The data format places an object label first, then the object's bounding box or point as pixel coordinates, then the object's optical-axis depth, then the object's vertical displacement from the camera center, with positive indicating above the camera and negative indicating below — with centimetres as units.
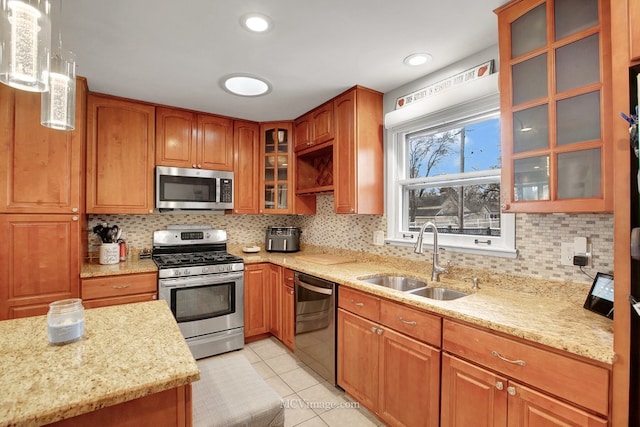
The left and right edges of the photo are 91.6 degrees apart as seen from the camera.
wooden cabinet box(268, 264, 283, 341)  304 -84
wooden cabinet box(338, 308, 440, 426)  164 -93
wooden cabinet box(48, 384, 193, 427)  86 -57
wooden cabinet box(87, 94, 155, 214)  269 +54
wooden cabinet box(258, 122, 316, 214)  353 +49
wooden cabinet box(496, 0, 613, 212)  131 +51
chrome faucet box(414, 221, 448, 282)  210 -33
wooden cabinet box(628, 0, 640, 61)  103 +62
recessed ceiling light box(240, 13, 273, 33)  165 +106
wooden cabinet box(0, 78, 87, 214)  214 +40
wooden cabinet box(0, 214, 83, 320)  216 -33
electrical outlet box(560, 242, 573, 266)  163 -20
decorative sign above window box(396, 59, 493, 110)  198 +93
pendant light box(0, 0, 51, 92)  89 +51
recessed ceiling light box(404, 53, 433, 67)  207 +107
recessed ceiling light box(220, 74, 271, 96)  241 +107
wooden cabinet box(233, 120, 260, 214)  344 +55
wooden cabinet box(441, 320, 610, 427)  111 -69
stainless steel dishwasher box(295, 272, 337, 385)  230 -86
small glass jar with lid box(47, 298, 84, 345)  110 -38
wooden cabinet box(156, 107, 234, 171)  301 +78
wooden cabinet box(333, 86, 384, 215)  260 +54
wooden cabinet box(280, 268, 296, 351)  281 -88
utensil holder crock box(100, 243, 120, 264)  272 -33
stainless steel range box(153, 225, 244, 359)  269 -71
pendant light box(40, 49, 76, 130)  118 +48
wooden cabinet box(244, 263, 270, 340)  311 -85
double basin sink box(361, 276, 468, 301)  202 -51
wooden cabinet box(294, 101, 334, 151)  290 +89
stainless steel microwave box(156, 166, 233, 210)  297 +27
